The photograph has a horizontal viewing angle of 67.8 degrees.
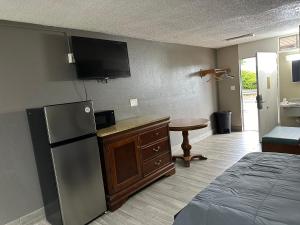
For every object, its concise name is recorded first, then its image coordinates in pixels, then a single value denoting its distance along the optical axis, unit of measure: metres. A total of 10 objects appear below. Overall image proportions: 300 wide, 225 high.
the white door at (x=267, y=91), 4.55
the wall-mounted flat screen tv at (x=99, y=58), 2.92
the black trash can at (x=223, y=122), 5.89
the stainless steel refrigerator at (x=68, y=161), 2.25
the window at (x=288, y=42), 4.95
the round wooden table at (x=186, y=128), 3.69
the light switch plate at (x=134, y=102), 3.82
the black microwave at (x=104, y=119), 3.03
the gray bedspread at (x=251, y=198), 1.33
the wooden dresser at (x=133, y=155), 2.70
